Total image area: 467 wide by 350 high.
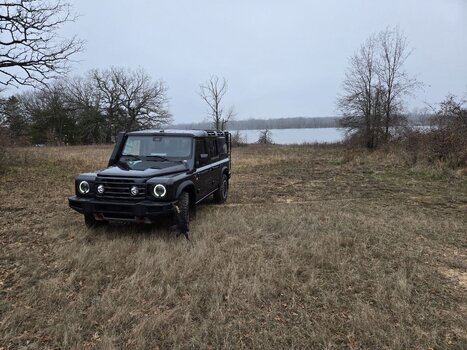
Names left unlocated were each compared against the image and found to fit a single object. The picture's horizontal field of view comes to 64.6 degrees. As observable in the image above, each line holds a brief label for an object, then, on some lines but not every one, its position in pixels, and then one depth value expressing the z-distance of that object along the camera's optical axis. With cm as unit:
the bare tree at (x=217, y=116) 5406
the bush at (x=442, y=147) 1538
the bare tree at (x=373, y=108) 3160
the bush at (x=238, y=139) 4822
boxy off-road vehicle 578
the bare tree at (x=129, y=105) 5091
